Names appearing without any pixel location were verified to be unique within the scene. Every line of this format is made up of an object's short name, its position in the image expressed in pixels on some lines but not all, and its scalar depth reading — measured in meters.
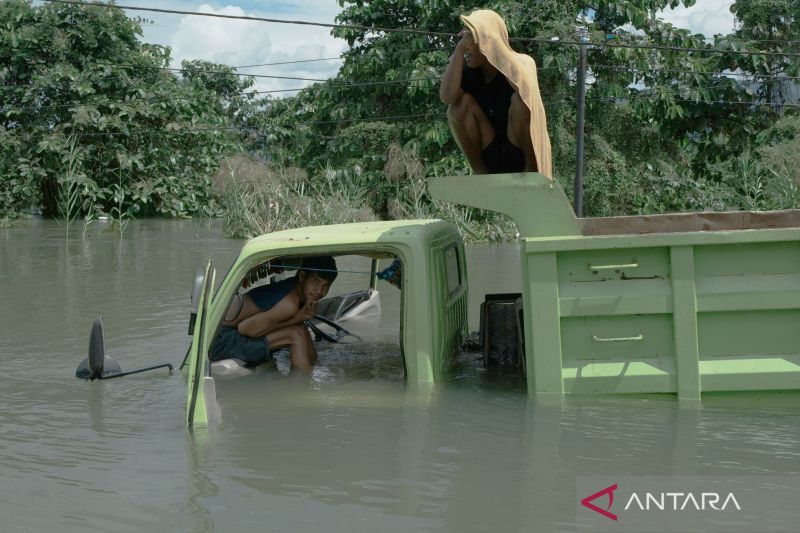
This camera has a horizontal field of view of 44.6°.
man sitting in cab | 6.37
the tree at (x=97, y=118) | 28.06
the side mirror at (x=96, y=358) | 5.41
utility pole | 21.84
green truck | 4.98
